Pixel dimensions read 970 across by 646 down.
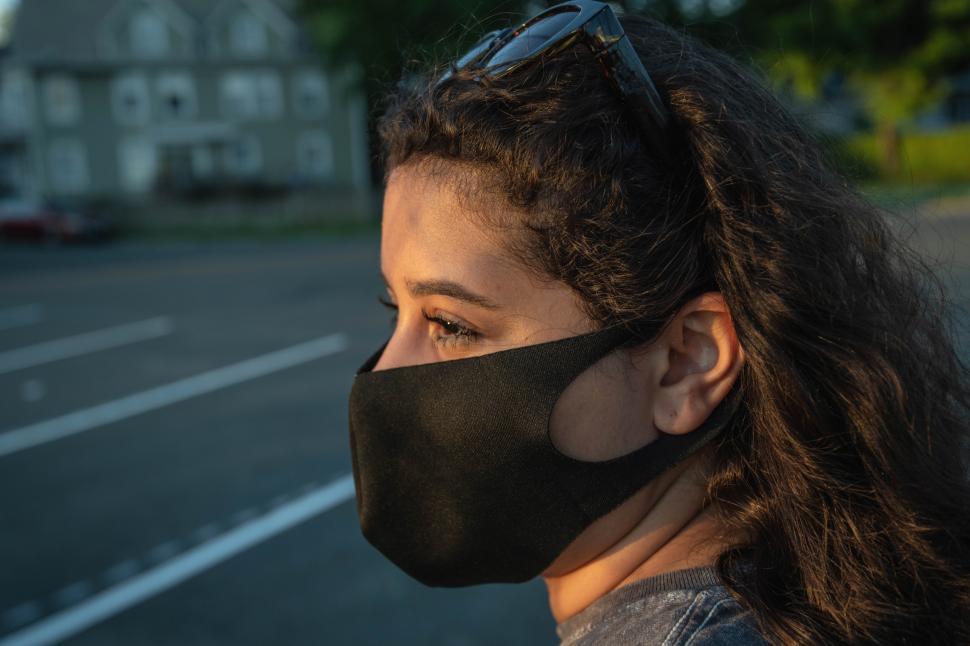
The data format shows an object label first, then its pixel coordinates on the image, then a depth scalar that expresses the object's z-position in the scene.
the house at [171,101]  36.44
